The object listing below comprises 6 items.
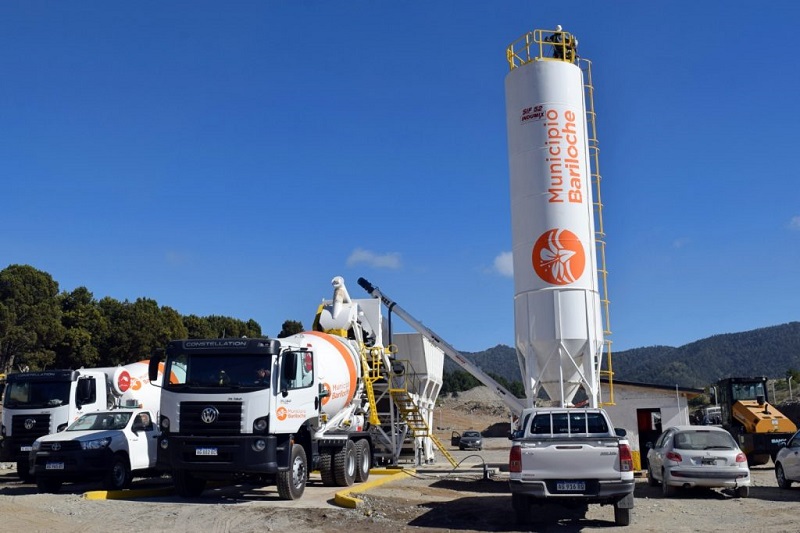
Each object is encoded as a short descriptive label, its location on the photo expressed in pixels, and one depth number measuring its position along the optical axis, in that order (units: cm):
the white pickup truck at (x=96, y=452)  1706
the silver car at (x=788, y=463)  1752
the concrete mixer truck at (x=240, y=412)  1488
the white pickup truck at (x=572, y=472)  1196
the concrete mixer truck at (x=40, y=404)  2017
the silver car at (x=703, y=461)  1586
